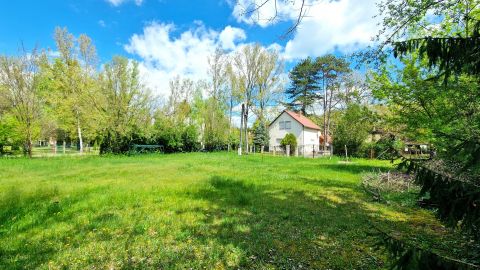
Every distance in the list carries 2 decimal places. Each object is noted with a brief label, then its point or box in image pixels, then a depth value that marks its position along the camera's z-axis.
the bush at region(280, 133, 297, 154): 36.24
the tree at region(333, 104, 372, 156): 27.93
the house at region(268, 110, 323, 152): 39.78
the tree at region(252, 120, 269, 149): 41.41
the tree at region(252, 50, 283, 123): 33.22
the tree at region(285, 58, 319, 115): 42.34
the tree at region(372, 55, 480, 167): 7.40
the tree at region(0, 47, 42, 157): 20.02
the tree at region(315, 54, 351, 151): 39.20
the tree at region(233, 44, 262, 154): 32.94
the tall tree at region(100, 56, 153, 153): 23.25
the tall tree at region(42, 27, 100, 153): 23.06
